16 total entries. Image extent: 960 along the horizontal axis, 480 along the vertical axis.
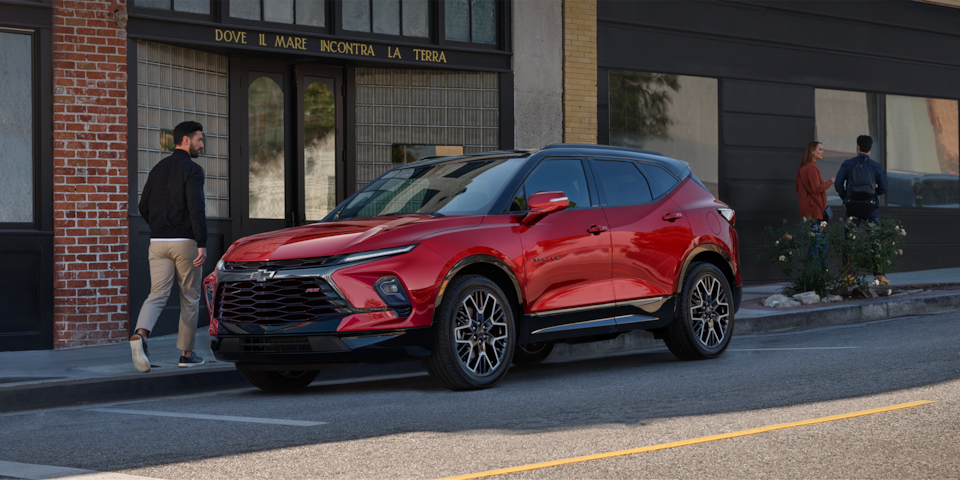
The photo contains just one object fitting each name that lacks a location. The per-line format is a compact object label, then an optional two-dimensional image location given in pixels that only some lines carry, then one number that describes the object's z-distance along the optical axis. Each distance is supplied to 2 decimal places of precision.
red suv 6.97
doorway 12.77
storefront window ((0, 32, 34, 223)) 10.76
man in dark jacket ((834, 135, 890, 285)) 14.66
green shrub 13.15
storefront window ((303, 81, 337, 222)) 13.23
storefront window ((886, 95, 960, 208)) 18.83
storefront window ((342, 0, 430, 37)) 13.15
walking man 8.84
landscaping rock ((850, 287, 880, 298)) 13.38
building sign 12.20
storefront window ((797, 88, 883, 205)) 17.72
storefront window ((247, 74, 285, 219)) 12.86
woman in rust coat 14.99
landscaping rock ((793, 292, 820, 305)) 13.06
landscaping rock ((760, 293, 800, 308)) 12.95
